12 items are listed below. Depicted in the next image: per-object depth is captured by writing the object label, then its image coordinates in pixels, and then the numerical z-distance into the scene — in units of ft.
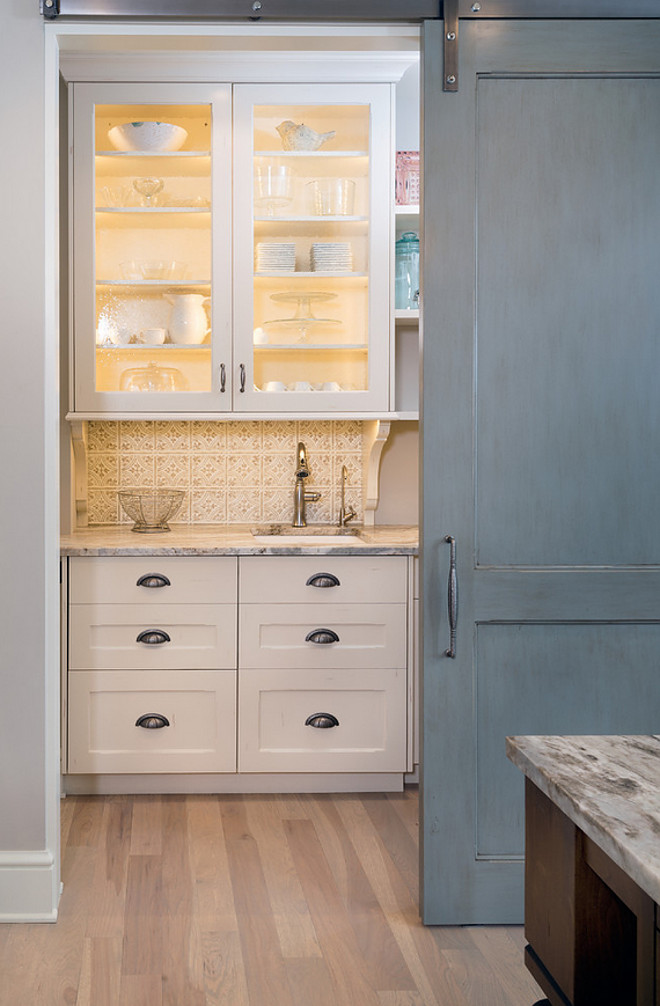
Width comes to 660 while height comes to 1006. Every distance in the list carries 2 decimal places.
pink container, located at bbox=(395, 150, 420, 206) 11.53
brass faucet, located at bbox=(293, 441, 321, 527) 12.14
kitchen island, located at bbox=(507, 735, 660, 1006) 3.03
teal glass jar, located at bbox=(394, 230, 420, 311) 11.51
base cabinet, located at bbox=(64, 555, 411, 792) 10.55
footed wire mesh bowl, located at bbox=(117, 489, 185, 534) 11.57
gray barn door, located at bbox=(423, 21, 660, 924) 7.59
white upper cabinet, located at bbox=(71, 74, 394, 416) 10.97
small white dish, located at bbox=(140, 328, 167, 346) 11.22
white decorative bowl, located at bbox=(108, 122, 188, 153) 10.98
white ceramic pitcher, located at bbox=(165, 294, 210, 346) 11.22
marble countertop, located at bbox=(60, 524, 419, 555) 10.43
